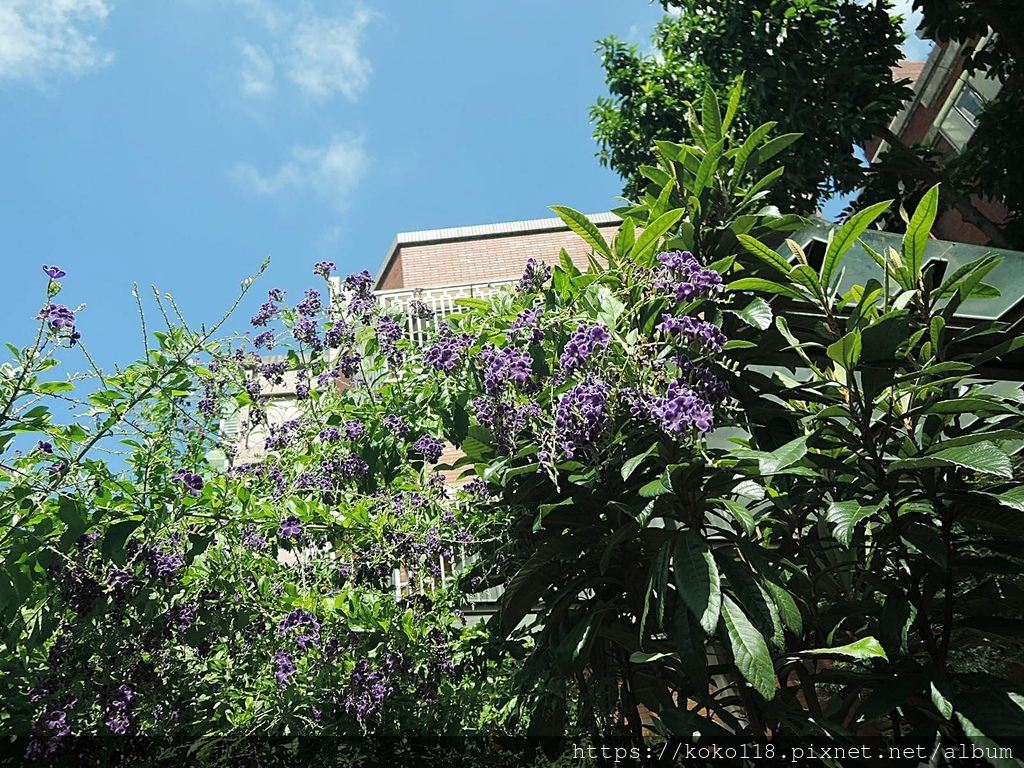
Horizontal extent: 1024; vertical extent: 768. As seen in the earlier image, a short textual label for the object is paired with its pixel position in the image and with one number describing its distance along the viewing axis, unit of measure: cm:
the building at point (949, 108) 1189
